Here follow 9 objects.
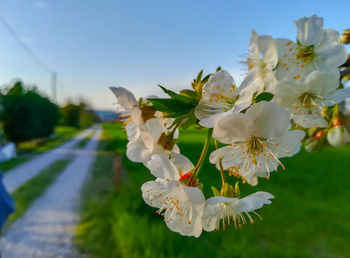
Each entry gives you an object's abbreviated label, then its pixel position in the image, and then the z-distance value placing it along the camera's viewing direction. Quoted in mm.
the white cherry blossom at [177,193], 68
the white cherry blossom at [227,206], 68
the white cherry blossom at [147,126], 79
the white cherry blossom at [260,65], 69
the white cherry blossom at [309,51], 82
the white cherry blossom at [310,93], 73
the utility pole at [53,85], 15448
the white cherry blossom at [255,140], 60
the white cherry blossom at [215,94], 71
